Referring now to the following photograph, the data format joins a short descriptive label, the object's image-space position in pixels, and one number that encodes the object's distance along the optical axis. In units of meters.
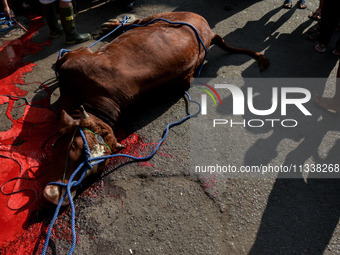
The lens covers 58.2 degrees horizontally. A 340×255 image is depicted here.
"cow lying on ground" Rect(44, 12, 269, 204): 2.80
